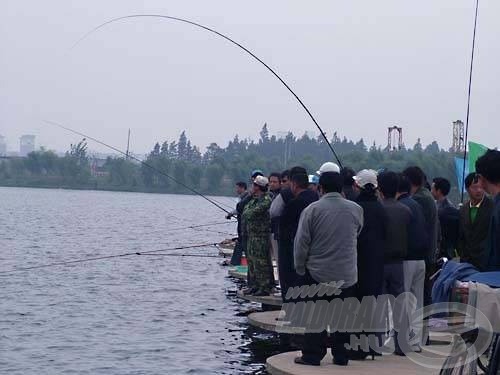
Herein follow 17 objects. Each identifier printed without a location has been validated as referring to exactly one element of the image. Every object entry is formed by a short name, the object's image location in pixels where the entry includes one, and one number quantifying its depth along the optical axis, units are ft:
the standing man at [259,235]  47.26
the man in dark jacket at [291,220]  35.83
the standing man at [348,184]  36.81
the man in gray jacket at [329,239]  30.14
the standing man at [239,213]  54.95
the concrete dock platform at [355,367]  30.48
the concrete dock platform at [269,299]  47.82
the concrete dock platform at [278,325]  36.06
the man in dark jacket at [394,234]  32.73
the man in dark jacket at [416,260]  33.24
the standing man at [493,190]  21.04
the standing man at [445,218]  34.04
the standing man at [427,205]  35.68
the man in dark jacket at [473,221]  30.53
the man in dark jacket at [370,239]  31.89
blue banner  52.90
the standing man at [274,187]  41.73
